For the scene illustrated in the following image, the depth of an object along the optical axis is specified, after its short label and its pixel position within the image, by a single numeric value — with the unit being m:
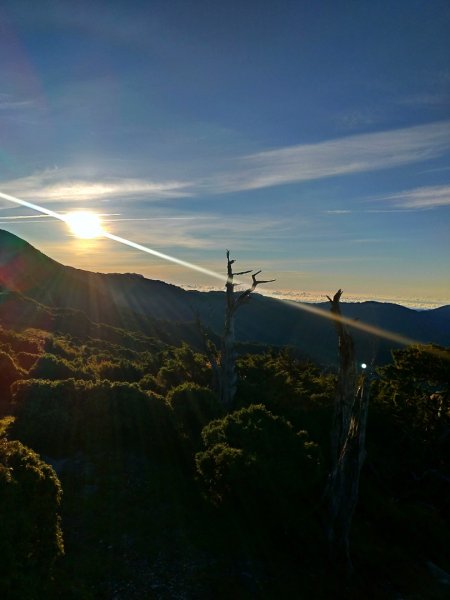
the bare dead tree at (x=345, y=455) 14.32
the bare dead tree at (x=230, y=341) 27.81
